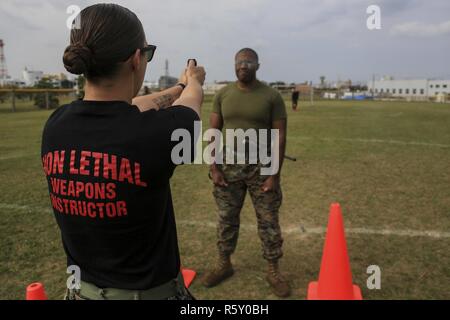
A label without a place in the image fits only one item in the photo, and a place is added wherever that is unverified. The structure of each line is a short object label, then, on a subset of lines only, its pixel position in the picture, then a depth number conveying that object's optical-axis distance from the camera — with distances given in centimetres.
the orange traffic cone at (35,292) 203
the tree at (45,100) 3062
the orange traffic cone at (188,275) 371
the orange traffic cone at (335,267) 325
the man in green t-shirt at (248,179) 368
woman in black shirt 133
